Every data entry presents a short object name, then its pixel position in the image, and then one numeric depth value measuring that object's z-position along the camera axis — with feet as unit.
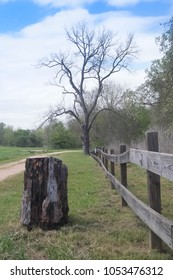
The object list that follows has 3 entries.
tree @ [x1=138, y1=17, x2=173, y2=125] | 55.04
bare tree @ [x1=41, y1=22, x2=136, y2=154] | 117.46
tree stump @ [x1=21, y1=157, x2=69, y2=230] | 14.42
